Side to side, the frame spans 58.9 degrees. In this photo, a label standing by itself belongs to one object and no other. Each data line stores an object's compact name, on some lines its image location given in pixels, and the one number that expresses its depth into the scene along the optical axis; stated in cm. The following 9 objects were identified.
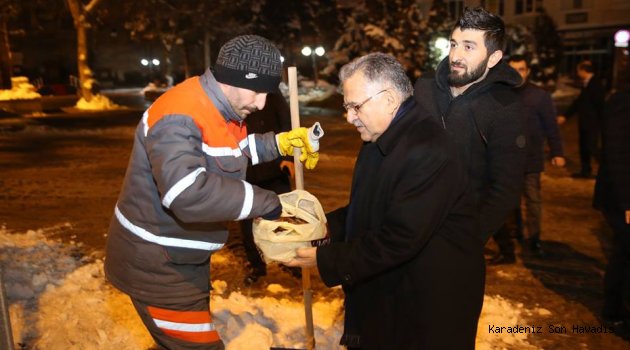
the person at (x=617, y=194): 404
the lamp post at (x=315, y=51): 3581
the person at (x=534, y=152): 595
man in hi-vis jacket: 232
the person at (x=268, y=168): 510
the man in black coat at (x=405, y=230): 233
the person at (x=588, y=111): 964
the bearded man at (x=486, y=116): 326
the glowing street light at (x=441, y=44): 2634
